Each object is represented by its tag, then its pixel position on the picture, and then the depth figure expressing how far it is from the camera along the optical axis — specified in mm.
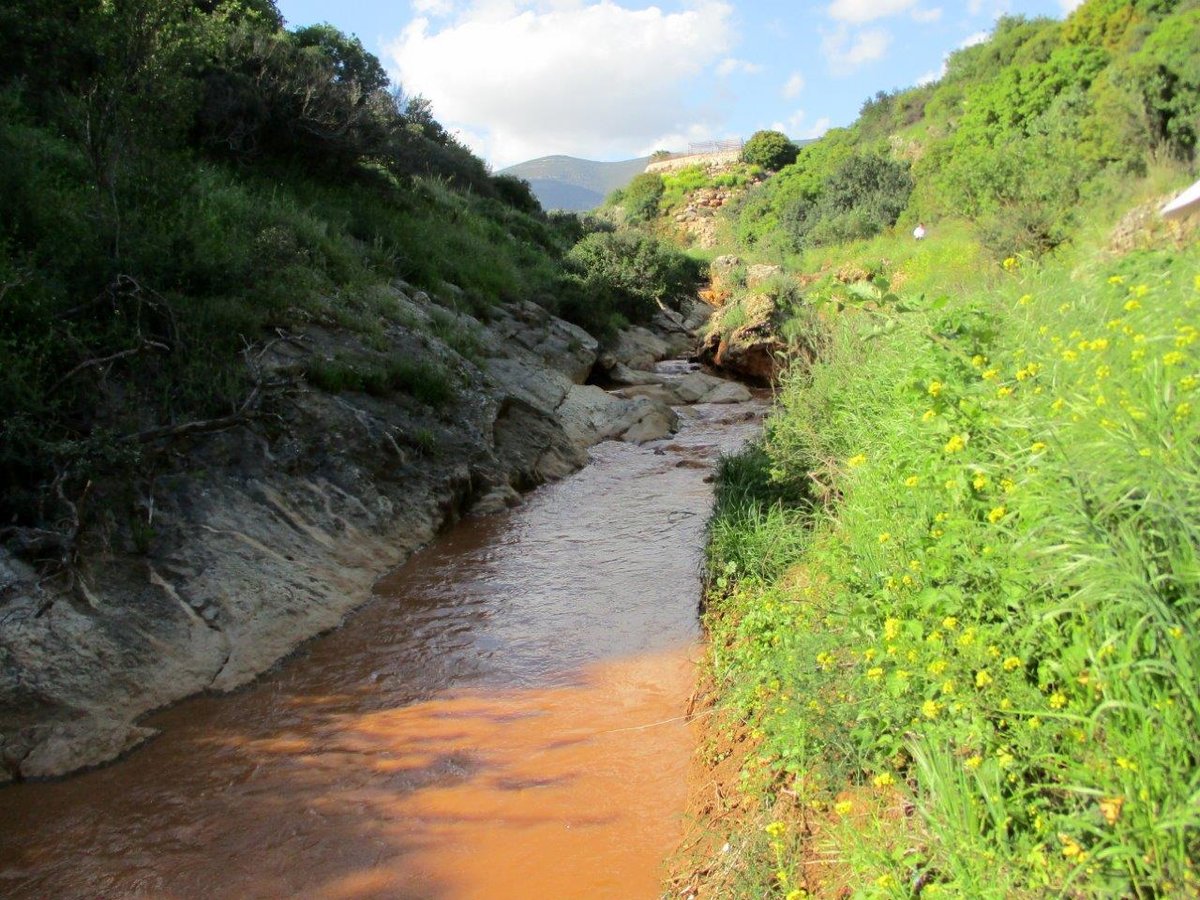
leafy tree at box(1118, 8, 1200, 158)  15453
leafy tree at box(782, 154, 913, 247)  29688
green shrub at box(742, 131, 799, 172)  58906
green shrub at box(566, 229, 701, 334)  17672
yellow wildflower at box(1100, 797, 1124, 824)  1858
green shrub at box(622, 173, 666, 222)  57781
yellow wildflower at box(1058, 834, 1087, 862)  1848
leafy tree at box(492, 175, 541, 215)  26172
